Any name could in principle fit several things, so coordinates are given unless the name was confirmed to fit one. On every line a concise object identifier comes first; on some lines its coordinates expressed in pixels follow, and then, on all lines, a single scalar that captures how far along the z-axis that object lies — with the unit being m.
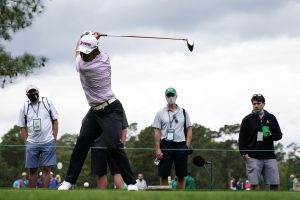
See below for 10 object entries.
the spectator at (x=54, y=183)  25.00
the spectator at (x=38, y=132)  12.87
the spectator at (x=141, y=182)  24.64
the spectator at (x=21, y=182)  24.11
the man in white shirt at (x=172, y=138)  12.97
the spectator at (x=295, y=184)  22.11
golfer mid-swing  9.80
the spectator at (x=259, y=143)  12.62
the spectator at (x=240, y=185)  37.81
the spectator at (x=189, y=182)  23.34
